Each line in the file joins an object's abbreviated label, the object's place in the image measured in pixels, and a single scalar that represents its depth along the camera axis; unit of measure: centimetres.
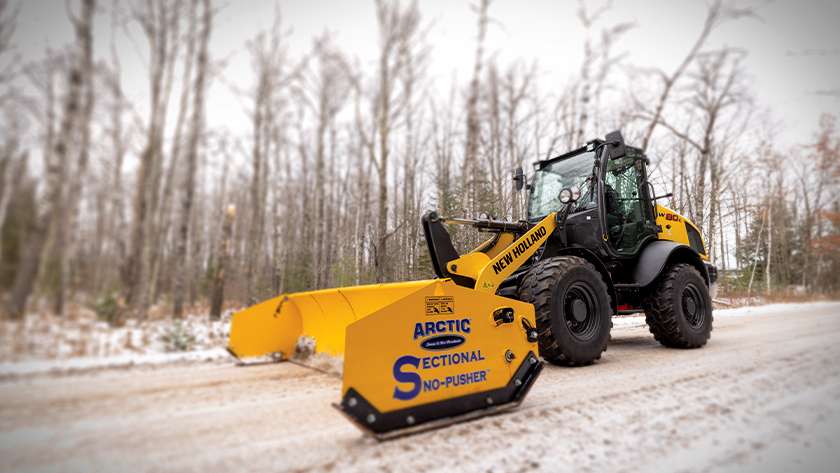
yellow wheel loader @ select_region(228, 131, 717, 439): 226
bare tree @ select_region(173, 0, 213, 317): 858
